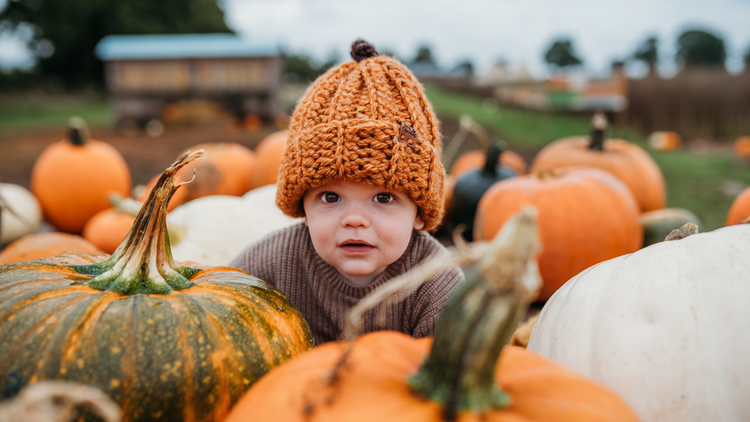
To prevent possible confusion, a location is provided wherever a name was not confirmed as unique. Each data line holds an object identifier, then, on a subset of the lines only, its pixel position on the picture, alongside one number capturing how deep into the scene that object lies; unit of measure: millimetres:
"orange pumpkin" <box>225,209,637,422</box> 761
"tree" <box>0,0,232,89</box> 24984
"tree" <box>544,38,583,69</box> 82938
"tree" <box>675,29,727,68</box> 58875
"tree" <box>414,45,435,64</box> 86875
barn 12883
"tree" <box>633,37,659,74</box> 67669
